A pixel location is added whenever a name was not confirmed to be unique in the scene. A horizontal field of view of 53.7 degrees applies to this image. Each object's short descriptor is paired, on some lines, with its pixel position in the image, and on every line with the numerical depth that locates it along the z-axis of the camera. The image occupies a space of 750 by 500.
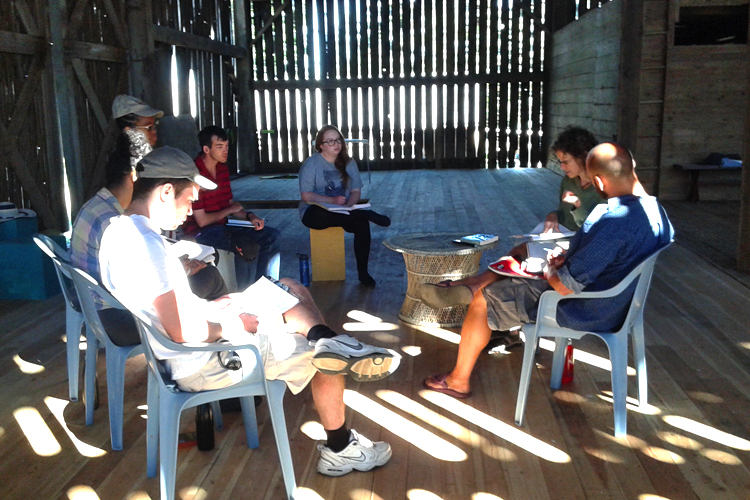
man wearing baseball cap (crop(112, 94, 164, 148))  4.23
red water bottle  3.43
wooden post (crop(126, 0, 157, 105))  7.83
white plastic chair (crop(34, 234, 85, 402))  3.05
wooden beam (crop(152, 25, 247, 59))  8.62
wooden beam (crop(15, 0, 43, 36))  5.96
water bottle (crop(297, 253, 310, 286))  5.41
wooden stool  5.54
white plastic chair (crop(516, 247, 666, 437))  2.80
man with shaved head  2.77
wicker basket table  4.26
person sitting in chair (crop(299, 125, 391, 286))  5.40
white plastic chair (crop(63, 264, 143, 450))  2.82
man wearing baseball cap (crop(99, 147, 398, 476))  2.21
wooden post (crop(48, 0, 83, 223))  6.36
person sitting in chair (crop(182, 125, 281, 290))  4.51
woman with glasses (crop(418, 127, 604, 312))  3.53
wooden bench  8.59
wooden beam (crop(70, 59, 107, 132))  6.79
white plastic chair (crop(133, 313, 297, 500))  2.24
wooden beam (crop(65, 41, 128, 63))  6.66
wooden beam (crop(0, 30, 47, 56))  5.72
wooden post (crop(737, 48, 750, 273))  5.37
